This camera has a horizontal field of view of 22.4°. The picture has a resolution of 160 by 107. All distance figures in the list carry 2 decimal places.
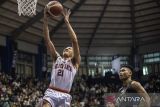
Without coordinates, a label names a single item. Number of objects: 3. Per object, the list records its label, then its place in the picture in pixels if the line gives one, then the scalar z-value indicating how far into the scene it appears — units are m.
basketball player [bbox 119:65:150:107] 7.12
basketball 7.32
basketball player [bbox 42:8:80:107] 7.37
